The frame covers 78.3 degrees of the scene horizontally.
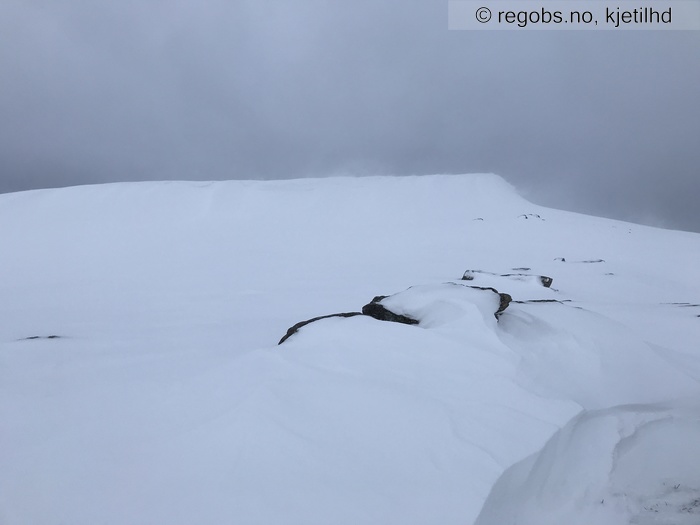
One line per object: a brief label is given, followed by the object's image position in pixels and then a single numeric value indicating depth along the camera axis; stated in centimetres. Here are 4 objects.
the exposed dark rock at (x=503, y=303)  489
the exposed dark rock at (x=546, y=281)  862
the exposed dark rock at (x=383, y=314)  463
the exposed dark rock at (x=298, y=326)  401
